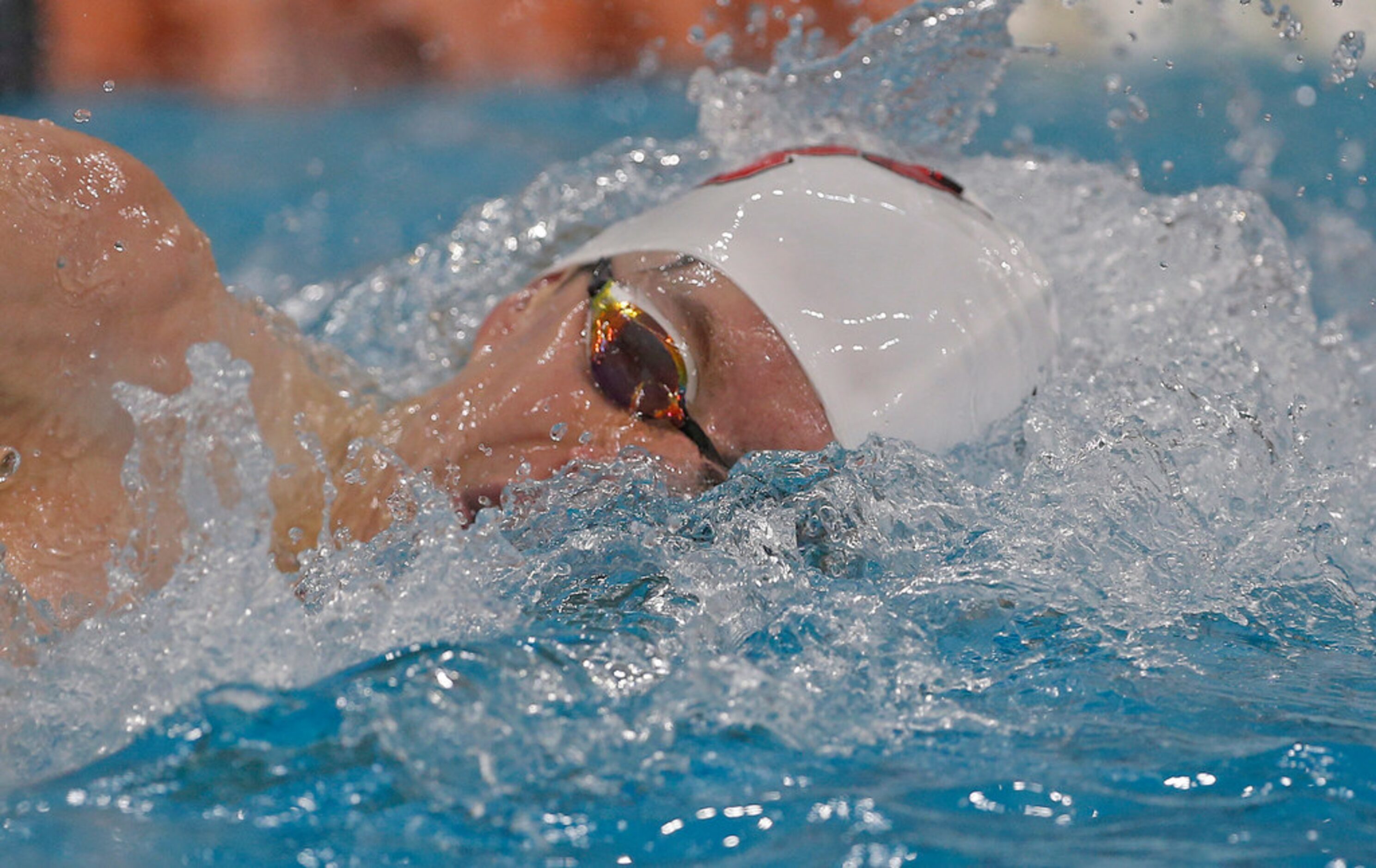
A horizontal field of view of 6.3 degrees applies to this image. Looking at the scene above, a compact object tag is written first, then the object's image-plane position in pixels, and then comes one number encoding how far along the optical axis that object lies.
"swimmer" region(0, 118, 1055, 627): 4.26
